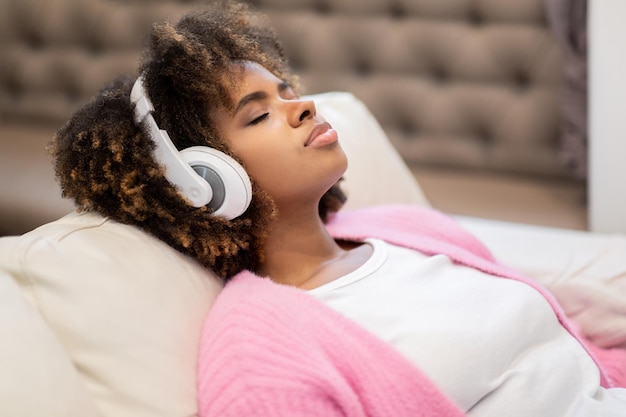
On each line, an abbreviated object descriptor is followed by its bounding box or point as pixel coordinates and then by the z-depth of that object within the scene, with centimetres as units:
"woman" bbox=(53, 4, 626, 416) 136
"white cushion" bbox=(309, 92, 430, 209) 182
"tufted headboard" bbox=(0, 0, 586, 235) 221
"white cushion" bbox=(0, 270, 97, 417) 125
